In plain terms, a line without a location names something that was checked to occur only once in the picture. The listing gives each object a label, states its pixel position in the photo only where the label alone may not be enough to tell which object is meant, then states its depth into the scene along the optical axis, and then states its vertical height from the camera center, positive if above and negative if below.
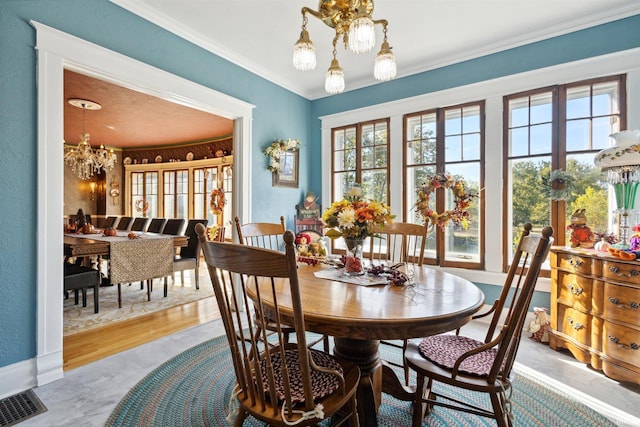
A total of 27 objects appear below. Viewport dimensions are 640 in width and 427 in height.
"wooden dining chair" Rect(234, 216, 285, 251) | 2.17 -0.14
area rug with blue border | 1.74 -1.17
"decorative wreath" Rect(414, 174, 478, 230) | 1.96 +0.07
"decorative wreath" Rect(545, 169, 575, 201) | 2.77 +0.25
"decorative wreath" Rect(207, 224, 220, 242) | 5.82 -0.39
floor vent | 1.73 -1.16
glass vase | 1.82 -0.28
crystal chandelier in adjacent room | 5.02 +1.03
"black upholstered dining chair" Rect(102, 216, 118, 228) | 6.51 -0.24
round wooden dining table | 1.15 -0.39
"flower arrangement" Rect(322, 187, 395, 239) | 1.74 -0.03
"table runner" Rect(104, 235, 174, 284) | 3.44 -0.55
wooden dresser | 2.06 -0.71
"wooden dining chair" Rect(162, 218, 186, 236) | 4.79 -0.25
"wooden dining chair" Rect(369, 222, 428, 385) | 2.24 -0.16
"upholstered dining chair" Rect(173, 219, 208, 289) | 4.18 -0.65
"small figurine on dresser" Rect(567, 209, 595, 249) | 2.51 -0.16
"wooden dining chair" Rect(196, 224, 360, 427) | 0.96 -0.60
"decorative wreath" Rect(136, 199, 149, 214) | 8.31 +0.16
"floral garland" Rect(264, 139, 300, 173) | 3.85 +0.75
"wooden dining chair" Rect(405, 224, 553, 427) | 1.20 -0.70
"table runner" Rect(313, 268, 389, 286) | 1.68 -0.38
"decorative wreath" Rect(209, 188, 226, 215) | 6.94 +0.23
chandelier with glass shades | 1.66 +0.99
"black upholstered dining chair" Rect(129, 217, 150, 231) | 5.65 -0.24
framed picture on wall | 4.02 +0.54
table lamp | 2.25 +0.33
